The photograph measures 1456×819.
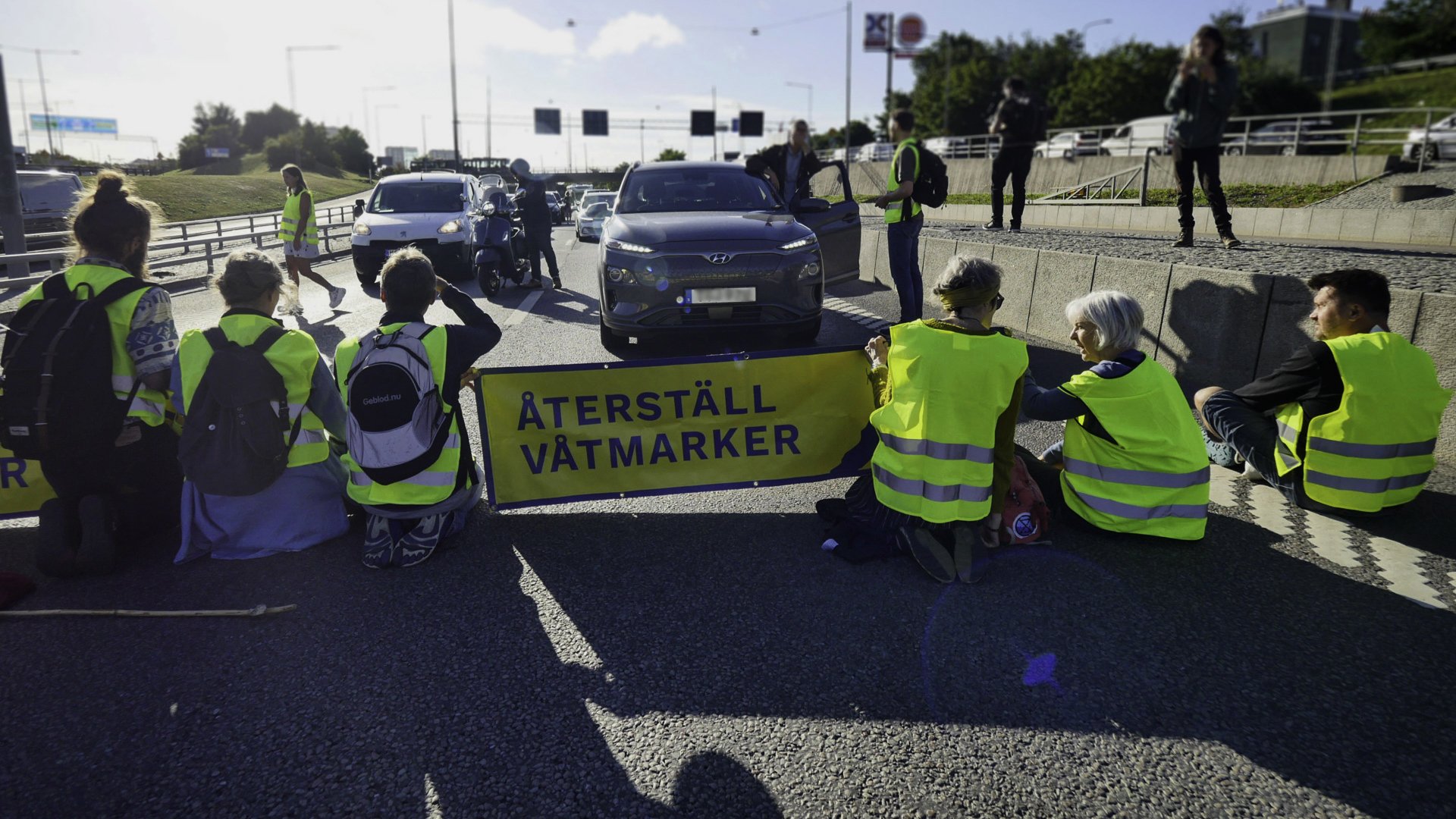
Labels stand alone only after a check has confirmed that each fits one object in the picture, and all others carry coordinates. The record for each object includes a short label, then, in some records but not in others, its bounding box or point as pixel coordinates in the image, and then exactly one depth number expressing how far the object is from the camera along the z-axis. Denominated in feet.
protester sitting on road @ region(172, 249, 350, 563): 12.46
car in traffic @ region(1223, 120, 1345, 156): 85.40
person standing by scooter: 43.88
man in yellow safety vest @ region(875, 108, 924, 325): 27.91
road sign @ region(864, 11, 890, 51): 184.21
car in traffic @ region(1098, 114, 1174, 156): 112.59
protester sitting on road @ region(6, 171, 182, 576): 12.34
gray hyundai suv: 25.03
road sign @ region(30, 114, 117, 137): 378.32
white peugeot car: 49.42
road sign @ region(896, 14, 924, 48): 206.18
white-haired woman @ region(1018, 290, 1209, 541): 12.67
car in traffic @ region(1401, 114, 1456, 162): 74.64
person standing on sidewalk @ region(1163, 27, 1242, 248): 27.84
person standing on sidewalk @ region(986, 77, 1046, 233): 37.47
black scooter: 42.47
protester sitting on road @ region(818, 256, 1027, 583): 12.01
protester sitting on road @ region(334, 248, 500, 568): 12.57
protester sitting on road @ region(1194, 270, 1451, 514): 13.42
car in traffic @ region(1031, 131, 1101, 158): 115.24
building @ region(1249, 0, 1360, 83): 297.78
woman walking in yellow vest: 41.50
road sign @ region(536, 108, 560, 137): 244.63
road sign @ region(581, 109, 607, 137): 247.70
